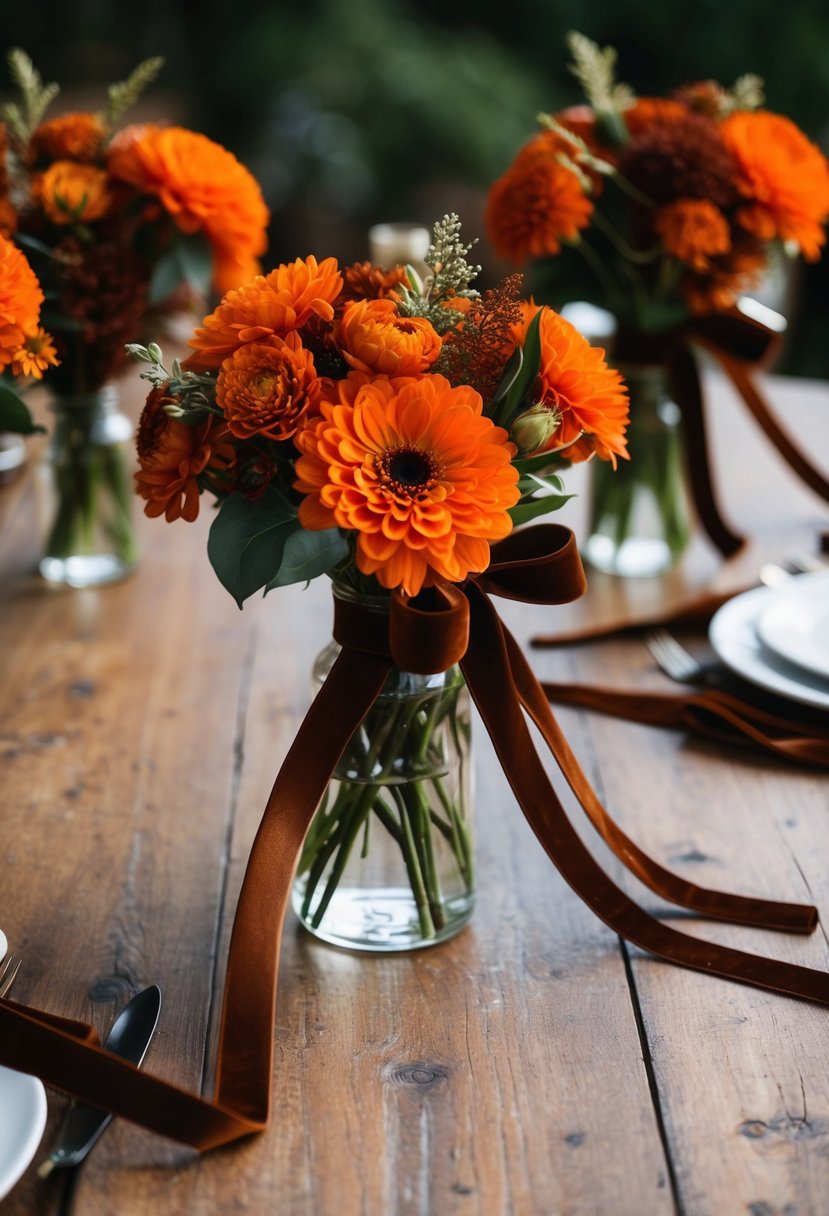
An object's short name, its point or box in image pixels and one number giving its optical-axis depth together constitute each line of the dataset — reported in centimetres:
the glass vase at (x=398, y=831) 80
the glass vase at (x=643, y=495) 136
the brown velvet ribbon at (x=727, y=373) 129
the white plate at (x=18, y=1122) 61
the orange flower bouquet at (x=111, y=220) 118
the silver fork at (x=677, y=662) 117
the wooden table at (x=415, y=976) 66
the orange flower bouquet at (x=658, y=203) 118
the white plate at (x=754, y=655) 106
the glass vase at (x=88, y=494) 132
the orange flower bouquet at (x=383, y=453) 66
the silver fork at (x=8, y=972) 77
